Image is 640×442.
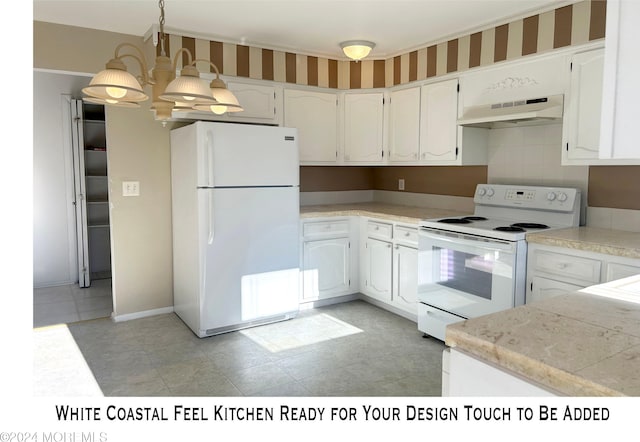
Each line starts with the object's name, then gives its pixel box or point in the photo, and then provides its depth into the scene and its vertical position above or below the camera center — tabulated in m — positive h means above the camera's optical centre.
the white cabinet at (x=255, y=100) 3.98 +0.71
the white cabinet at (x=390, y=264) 3.74 -0.71
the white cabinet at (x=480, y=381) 1.00 -0.46
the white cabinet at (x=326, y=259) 4.09 -0.71
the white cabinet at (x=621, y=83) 0.90 +0.20
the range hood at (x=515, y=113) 3.04 +0.49
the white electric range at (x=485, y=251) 2.88 -0.46
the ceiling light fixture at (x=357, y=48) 3.83 +1.11
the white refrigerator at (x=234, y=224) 3.42 -0.34
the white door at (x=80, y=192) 4.97 -0.14
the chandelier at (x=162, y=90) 1.96 +0.40
